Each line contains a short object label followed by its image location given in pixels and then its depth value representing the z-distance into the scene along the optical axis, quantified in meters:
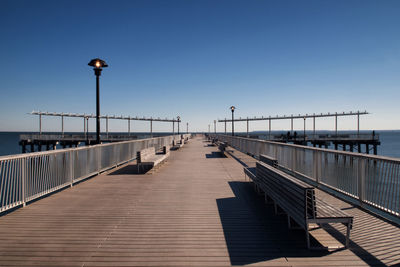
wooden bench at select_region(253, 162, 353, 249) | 3.01
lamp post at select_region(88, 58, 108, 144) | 9.11
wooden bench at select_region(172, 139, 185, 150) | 19.42
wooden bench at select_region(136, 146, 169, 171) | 8.64
